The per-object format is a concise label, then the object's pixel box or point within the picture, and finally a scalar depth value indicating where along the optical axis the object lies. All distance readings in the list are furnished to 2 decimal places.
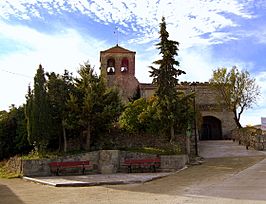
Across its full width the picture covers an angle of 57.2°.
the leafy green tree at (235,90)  25.61
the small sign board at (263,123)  18.32
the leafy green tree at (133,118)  17.71
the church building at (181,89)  25.42
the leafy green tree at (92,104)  16.02
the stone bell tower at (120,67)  25.32
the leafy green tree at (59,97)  16.40
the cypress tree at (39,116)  15.70
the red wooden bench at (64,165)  13.97
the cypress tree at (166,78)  16.35
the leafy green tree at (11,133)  19.13
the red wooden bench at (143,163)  14.13
